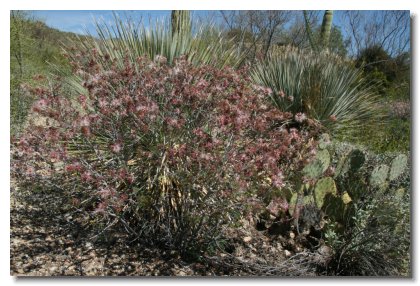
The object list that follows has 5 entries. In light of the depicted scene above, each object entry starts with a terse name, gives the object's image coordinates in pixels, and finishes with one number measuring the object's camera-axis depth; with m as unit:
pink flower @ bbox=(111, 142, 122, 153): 2.58
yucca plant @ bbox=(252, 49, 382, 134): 4.37
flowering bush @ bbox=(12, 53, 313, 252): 2.68
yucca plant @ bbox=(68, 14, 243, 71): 3.61
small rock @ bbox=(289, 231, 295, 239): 3.44
